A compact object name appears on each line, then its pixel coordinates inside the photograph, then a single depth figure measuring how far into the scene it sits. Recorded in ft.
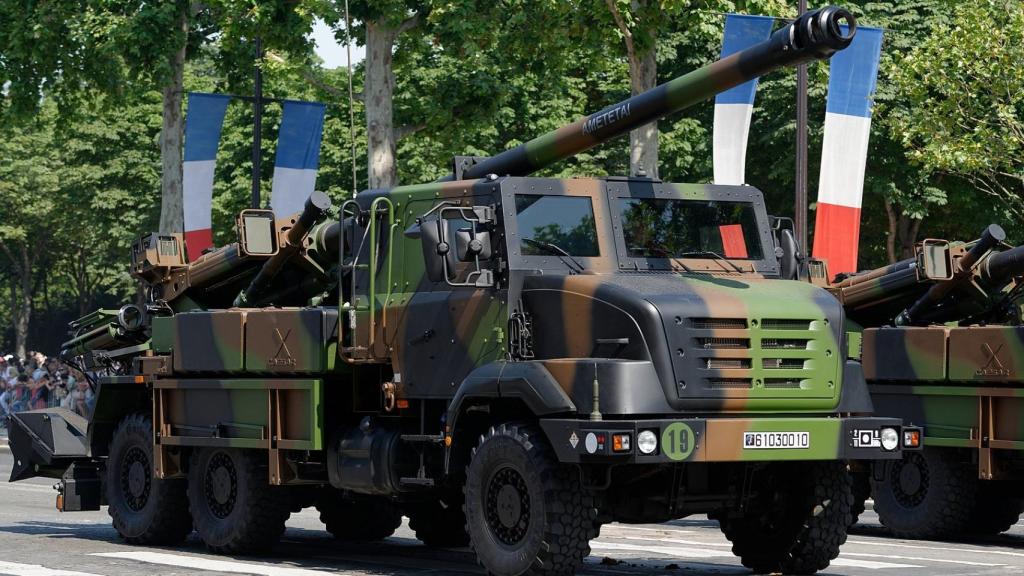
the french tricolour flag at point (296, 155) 91.61
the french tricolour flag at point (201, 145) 105.60
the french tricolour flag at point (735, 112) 83.05
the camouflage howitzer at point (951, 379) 53.78
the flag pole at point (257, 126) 115.14
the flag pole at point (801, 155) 92.48
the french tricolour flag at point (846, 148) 80.94
